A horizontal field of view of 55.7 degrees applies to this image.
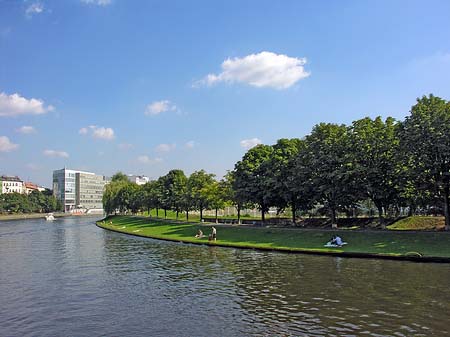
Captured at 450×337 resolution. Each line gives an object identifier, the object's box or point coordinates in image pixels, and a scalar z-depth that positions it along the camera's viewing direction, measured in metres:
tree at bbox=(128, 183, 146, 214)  130.25
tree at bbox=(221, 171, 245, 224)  69.94
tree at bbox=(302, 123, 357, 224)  49.56
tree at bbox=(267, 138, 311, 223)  56.92
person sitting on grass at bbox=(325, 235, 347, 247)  40.66
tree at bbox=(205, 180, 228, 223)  80.91
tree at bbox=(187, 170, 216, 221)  83.31
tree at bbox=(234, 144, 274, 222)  64.19
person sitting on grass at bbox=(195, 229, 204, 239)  57.72
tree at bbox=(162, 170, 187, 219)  98.03
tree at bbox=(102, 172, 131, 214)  144.99
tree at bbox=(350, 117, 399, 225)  47.34
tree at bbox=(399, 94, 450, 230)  41.81
